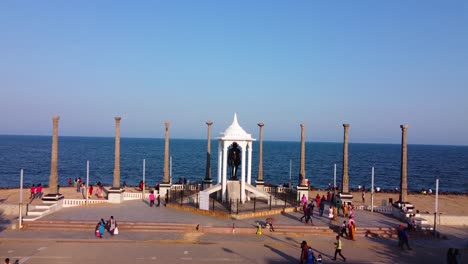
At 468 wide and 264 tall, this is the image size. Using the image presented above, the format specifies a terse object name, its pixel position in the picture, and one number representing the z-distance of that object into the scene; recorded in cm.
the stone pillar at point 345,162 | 3319
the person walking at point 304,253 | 1817
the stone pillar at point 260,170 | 3922
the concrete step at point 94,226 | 2481
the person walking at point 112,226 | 2370
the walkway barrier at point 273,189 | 3745
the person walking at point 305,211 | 2666
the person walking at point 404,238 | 2231
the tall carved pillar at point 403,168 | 3072
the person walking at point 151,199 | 3192
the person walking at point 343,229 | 2448
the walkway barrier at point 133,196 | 3586
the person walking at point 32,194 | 3612
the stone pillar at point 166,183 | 3635
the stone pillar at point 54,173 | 2956
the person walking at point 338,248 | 1995
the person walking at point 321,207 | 2923
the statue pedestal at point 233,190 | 3192
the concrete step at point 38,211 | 2626
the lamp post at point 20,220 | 2448
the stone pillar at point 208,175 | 3791
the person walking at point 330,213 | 2680
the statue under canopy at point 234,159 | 3344
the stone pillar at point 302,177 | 3538
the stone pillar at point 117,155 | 3403
